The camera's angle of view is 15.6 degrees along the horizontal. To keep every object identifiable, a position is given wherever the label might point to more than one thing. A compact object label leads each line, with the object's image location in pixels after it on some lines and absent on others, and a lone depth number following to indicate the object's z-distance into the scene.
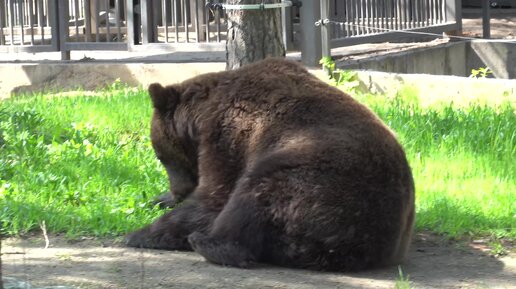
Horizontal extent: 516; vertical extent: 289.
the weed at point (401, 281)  9.32
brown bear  9.91
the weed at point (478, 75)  19.74
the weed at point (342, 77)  19.85
